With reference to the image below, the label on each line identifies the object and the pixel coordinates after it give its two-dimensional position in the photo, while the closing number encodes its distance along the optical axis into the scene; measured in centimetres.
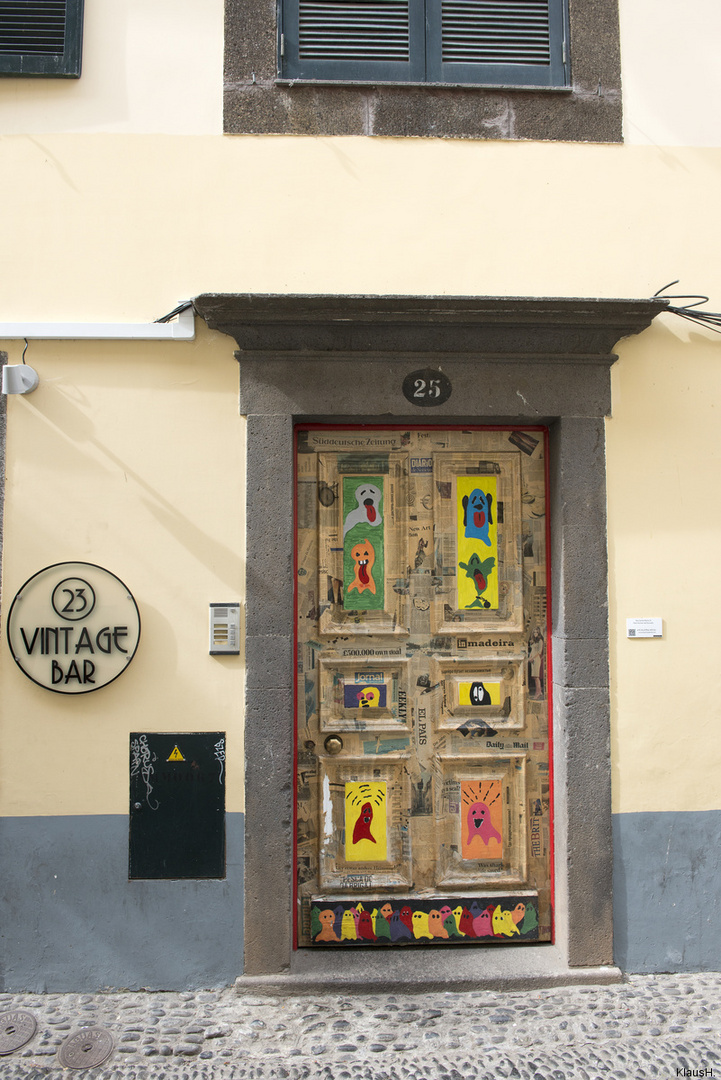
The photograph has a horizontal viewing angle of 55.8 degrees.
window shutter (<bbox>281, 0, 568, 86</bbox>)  355
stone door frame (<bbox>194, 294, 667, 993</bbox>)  330
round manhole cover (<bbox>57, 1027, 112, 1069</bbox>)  285
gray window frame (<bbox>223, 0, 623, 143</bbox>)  347
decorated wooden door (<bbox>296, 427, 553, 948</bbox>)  360
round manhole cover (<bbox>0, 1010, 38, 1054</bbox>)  294
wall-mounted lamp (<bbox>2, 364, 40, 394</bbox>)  338
